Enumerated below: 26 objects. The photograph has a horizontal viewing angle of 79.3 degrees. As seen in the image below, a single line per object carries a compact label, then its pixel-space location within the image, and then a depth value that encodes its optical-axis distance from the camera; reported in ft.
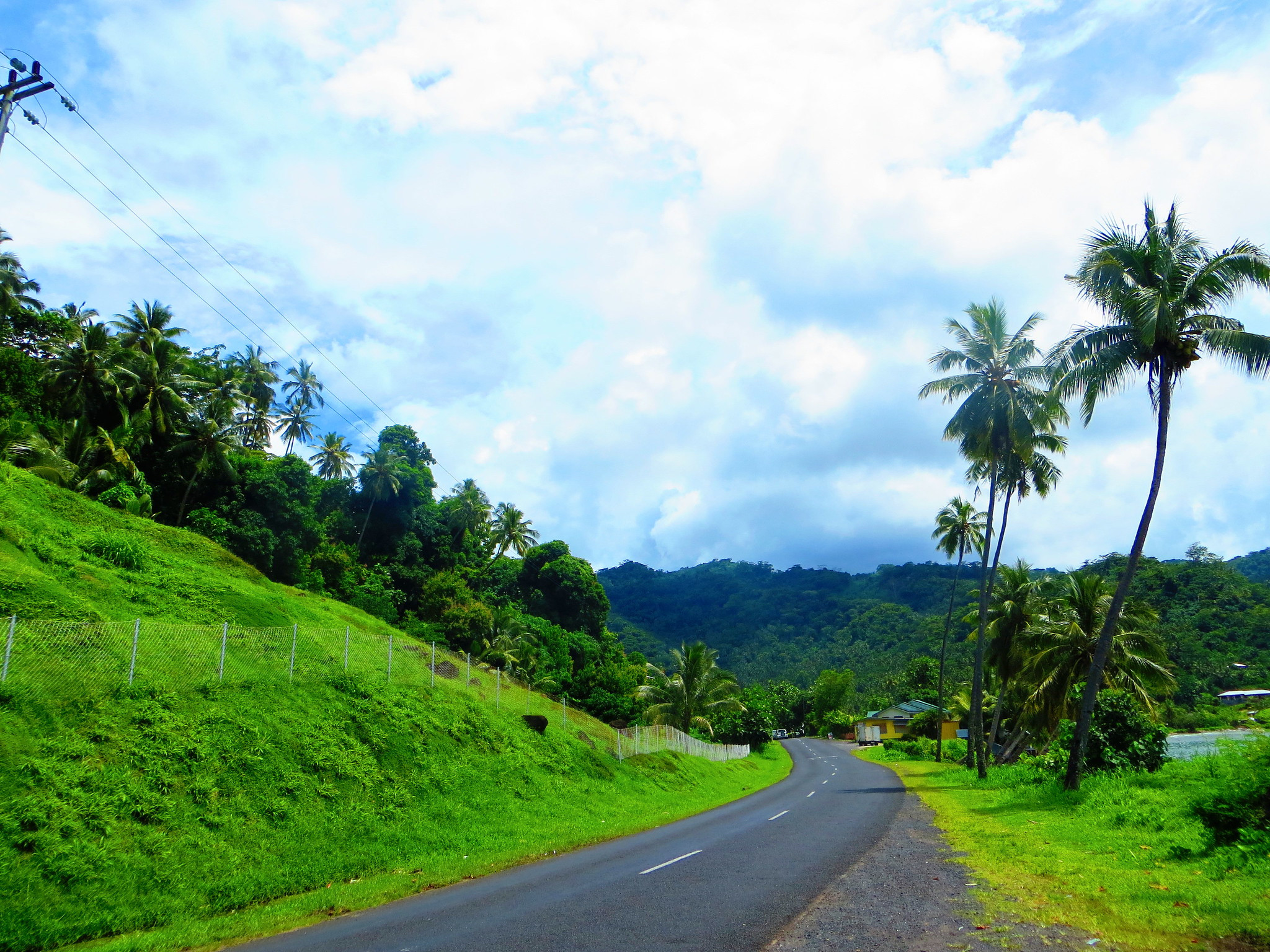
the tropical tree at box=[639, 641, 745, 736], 165.99
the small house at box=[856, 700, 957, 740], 282.56
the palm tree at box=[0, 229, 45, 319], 137.90
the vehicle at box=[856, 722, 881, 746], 276.82
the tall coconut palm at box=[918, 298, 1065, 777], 96.12
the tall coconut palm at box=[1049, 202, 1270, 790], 60.54
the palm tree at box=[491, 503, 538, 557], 284.20
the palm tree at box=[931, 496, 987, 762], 149.59
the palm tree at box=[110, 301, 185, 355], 148.36
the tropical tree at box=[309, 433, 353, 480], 230.27
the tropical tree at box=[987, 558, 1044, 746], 129.90
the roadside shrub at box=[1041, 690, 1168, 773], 71.67
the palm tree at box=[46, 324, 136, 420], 130.72
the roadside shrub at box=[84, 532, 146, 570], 85.35
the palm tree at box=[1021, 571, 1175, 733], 104.42
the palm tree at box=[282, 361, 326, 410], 253.24
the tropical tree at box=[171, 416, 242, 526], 147.64
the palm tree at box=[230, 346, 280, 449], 228.80
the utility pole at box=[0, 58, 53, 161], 47.62
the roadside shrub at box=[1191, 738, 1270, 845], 37.37
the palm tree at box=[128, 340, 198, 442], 141.18
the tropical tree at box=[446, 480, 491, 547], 240.12
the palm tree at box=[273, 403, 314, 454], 241.76
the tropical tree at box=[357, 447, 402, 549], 202.80
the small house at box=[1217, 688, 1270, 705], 202.49
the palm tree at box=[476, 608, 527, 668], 180.75
